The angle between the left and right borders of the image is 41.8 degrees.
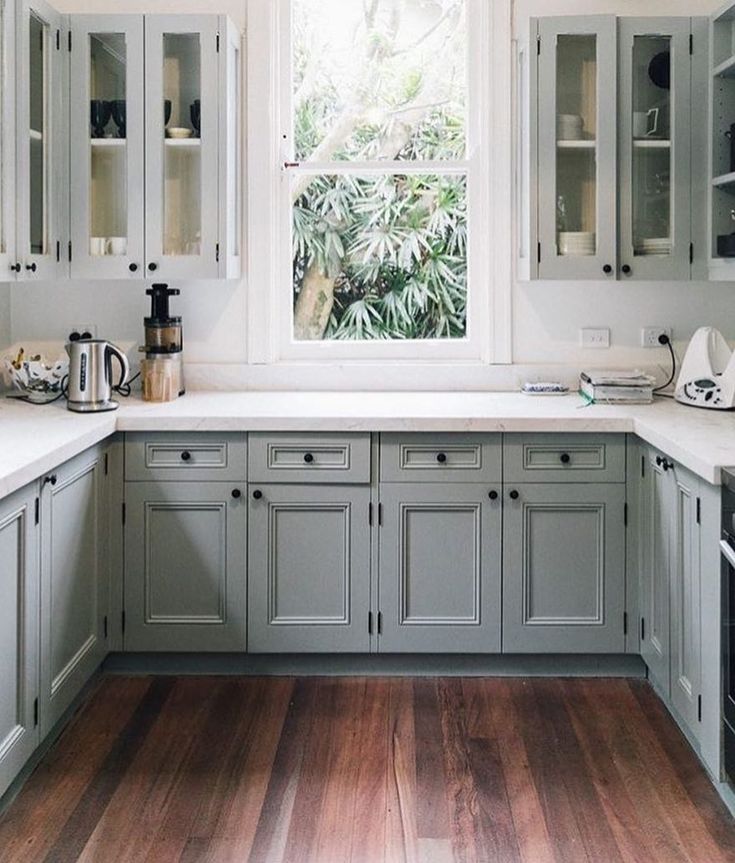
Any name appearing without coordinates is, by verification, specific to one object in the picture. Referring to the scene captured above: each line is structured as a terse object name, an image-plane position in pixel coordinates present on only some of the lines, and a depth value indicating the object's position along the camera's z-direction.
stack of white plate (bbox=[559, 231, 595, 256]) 3.42
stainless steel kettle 3.17
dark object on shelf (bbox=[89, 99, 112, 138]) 3.38
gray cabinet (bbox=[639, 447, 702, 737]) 2.56
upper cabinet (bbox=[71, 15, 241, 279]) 3.36
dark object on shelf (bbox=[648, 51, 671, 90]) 3.40
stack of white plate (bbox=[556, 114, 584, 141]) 3.41
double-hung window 3.78
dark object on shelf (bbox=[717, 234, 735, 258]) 3.21
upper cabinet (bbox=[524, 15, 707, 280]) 3.38
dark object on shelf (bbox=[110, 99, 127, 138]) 3.38
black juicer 3.39
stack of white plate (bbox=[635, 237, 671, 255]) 3.43
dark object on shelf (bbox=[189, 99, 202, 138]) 3.40
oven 2.26
